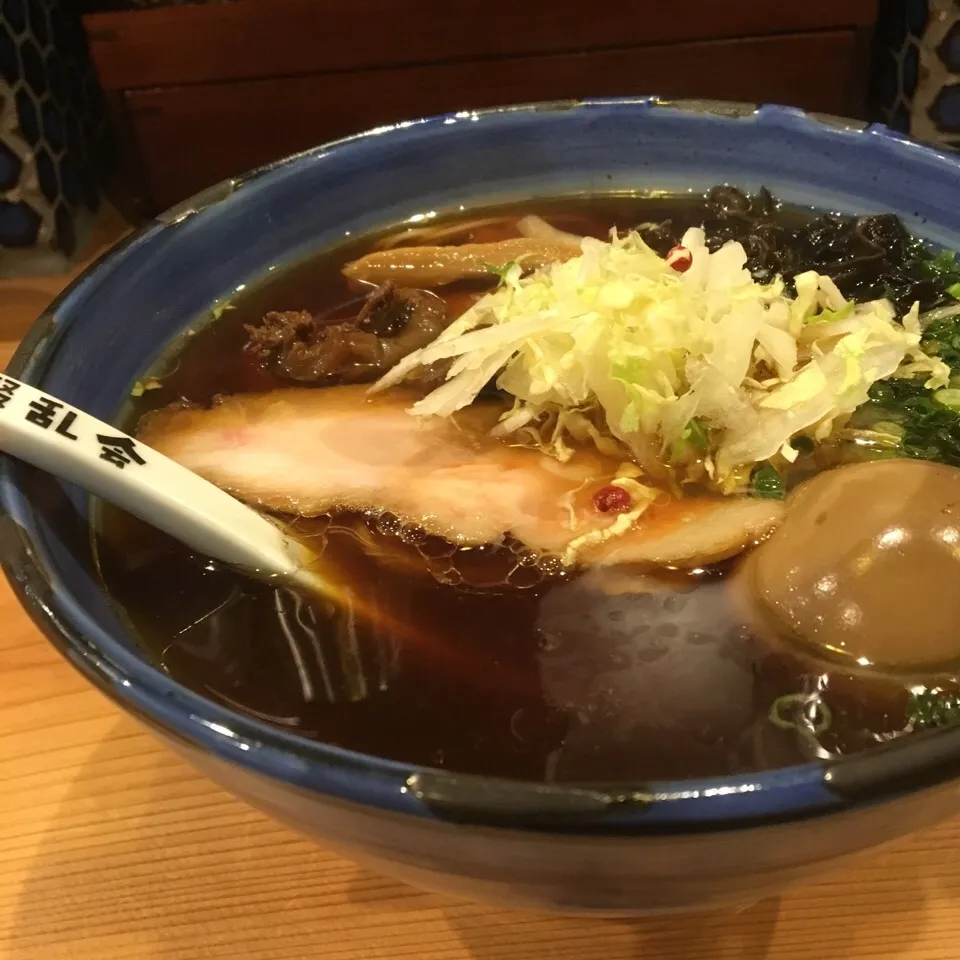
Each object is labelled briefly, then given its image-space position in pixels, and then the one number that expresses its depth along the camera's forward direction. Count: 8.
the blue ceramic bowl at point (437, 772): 0.15
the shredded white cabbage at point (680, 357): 0.23
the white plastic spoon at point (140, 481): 0.21
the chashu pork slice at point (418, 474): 0.23
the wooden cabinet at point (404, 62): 0.38
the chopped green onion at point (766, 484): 0.23
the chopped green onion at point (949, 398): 0.24
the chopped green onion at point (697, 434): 0.23
